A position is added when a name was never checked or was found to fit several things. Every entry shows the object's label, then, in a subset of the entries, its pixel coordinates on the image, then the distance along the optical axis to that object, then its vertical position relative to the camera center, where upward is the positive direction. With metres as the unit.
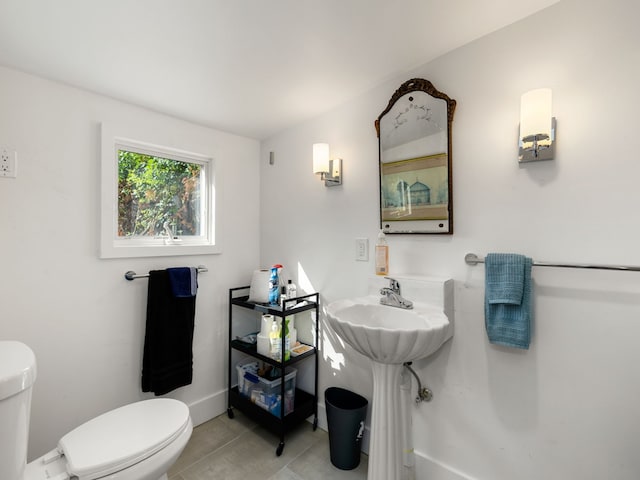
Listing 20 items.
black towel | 1.75 -0.57
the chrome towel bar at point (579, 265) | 0.95 -0.09
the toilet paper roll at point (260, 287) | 2.04 -0.30
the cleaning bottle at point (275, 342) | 1.86 -0.62
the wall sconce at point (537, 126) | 1.06 +0.41
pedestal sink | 1.13 -0.38
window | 1.68 +0.27
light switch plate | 1.72 -0.04
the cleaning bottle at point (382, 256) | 1.55 -0.08
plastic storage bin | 1.88 -0.95
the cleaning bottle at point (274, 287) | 1.97 -0.29
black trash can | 1.59 -1.02
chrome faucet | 1.39 -0.26
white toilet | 0.90 -0.75
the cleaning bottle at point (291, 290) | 2.02 -0.32
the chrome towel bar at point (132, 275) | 1.72 -0.19
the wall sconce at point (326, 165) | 1.76 +0.45
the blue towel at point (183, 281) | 1.81 -0.23
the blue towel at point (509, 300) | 1.14 -0.22
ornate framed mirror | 1.40 +0.40
